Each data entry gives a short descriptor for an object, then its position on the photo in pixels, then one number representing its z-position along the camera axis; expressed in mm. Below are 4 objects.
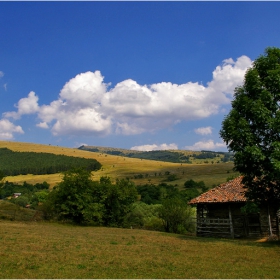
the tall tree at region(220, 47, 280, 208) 19750
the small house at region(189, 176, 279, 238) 30031
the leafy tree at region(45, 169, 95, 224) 44156
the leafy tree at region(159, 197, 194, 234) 39625
